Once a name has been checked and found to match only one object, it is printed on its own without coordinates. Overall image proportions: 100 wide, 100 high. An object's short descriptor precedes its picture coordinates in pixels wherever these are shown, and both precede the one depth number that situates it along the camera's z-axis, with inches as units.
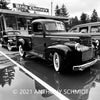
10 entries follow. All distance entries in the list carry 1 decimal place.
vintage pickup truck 171.0
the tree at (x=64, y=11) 2190.9
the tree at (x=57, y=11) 2224.4
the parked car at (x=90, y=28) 274.9
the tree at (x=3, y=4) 1530.3
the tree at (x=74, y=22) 1655.0
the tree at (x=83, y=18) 1778.4
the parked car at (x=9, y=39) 408.8
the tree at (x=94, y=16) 1900.1
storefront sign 1117.6
